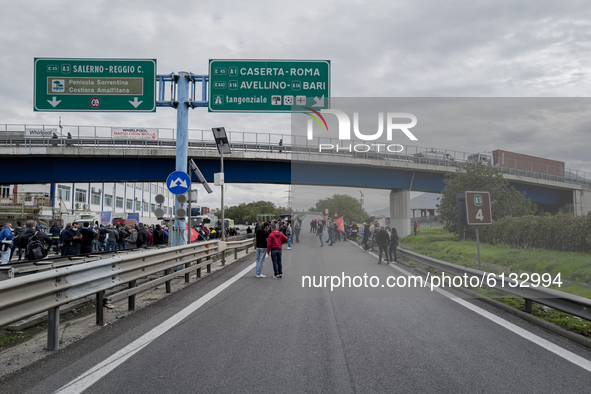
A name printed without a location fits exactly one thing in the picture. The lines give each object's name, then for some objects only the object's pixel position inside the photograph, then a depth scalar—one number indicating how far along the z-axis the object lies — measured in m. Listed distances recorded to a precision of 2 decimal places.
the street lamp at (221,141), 17.93
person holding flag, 22.82
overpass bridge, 25.16
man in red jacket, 12.30
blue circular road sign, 12.14
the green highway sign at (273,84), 14.85
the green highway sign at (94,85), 14.06
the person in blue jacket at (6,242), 14.02
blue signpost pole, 13.76
